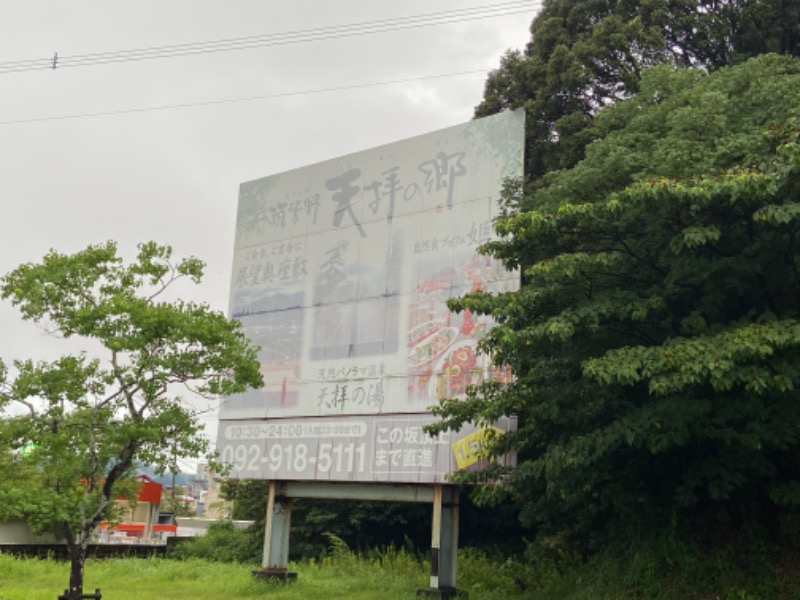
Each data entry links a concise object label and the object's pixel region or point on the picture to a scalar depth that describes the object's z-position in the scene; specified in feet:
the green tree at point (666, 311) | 28.04
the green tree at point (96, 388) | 34.63
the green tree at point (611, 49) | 55.57
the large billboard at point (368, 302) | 45.98
